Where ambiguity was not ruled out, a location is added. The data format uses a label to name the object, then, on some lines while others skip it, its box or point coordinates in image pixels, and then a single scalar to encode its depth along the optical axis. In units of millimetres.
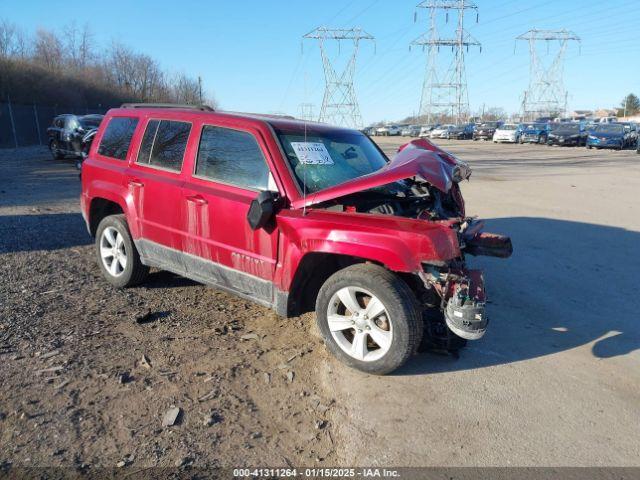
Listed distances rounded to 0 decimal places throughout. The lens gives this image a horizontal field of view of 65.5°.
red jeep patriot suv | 3387
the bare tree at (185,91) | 68812
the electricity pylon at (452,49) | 59500
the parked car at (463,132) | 52500
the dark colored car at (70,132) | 17219
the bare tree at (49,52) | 54797
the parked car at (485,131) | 47934
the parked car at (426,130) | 58941
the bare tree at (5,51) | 49081
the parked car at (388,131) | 71250
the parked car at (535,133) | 39312
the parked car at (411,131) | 66150
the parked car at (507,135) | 41250
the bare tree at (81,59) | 58656
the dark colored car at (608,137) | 31359
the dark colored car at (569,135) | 34969
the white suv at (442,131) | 54531
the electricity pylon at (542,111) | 79188
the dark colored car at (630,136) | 31844
